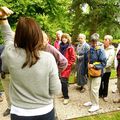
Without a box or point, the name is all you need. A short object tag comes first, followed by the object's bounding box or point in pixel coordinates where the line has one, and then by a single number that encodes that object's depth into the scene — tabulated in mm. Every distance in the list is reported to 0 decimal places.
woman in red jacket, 3196
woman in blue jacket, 2832
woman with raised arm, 1237
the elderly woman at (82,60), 3327
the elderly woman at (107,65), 3107
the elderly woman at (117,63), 3024
